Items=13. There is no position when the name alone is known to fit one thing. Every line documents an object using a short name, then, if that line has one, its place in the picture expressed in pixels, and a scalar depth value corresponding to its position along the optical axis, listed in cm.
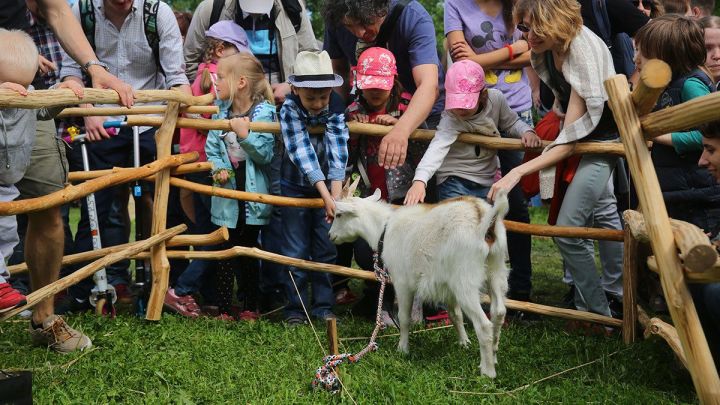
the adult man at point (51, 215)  518
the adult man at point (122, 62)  676
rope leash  445
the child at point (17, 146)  445
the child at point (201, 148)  639
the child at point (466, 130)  549
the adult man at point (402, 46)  562
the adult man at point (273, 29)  680
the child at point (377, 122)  579
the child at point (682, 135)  517
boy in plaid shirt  580
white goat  459
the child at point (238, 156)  626
